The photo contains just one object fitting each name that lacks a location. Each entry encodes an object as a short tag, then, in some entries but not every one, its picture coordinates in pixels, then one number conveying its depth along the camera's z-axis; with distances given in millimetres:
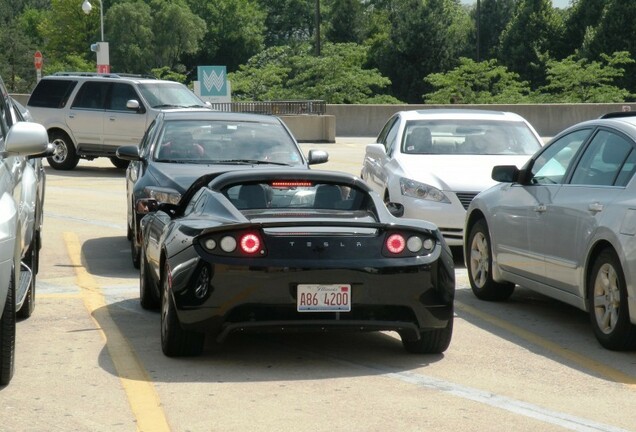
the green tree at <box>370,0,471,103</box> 90062
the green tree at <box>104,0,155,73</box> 113812
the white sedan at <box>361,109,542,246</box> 13641
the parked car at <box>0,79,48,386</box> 7152
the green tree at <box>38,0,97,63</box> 121562
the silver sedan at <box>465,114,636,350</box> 8656
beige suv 26750
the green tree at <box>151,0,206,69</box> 117438
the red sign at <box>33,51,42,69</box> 56562
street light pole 49812
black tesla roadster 7938
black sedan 12750
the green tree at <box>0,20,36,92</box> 113125
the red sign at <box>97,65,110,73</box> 50531
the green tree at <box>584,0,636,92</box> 77312
